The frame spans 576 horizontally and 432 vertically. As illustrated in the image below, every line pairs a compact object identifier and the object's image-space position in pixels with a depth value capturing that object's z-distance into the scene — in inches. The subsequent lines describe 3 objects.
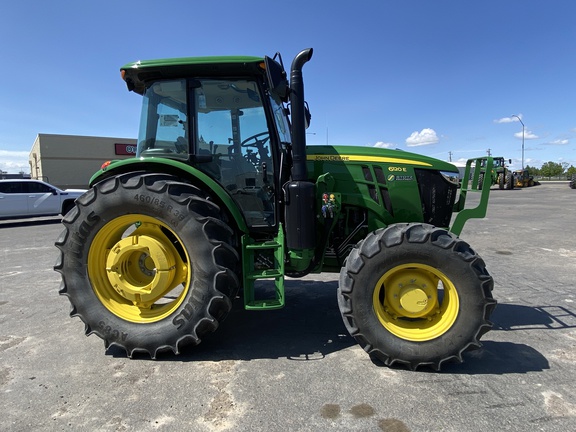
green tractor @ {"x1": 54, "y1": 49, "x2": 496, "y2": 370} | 107.3
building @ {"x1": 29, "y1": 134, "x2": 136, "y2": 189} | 989.8
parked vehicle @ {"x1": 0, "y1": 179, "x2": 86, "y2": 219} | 473.7
